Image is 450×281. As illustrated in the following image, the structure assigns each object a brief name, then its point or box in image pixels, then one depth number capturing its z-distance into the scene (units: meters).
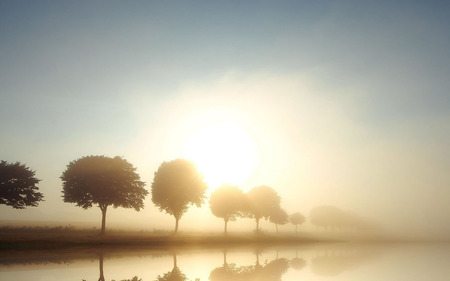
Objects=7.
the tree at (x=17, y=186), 54.16
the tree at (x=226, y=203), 98.75
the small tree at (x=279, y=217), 122.36
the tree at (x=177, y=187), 72.25
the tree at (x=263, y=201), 116.57
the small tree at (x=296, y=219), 171.75
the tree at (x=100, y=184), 57.42
